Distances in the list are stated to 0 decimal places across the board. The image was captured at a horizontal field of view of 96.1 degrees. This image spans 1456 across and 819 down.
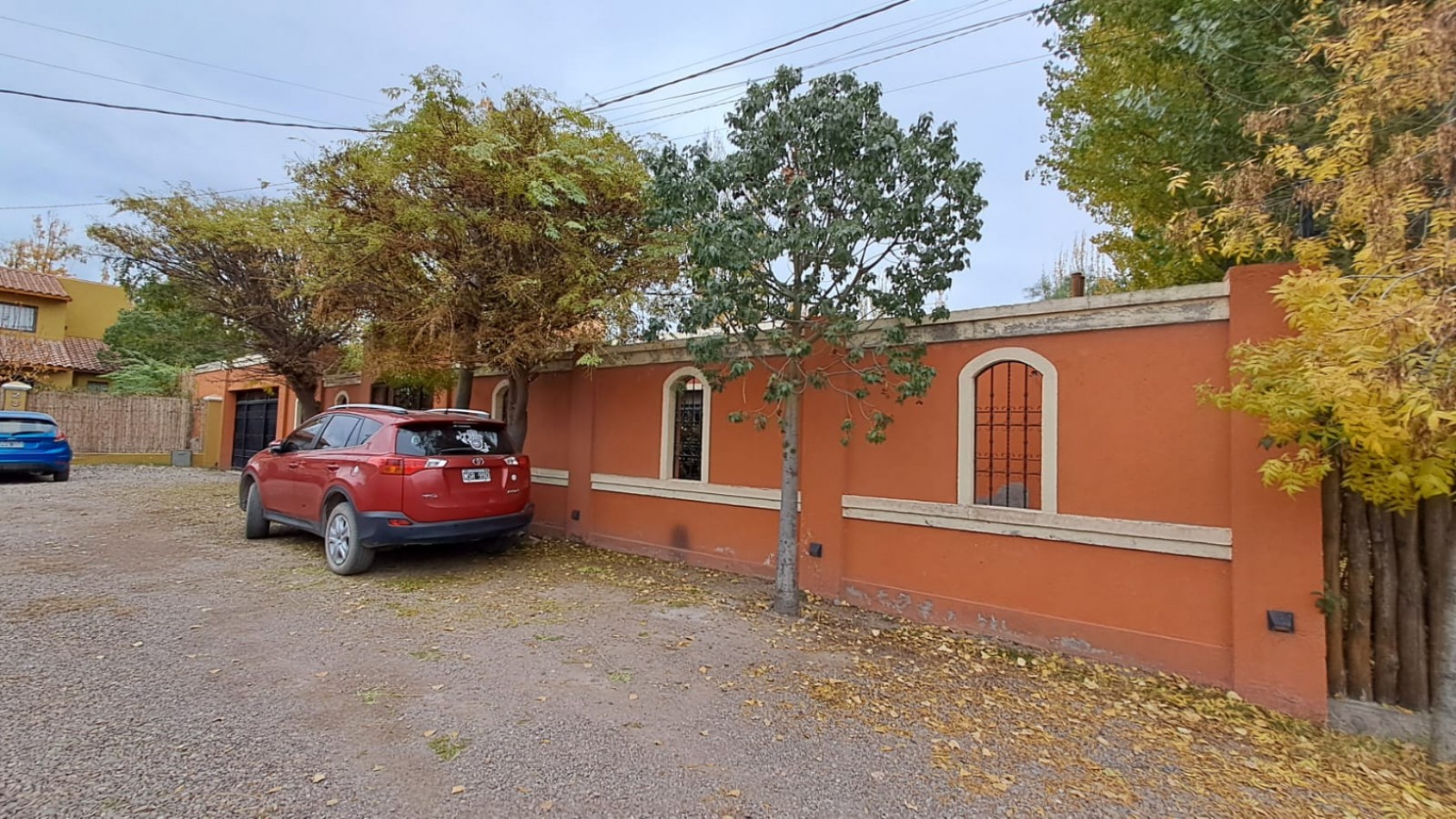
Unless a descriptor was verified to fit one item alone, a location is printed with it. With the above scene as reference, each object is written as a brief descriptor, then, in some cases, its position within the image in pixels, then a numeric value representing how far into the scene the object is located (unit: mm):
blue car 12766
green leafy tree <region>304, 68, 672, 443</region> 7047
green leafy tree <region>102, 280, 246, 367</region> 12969
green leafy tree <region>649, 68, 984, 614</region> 5145
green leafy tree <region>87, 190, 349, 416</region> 11492
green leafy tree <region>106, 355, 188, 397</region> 23328
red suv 6363
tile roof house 23047
